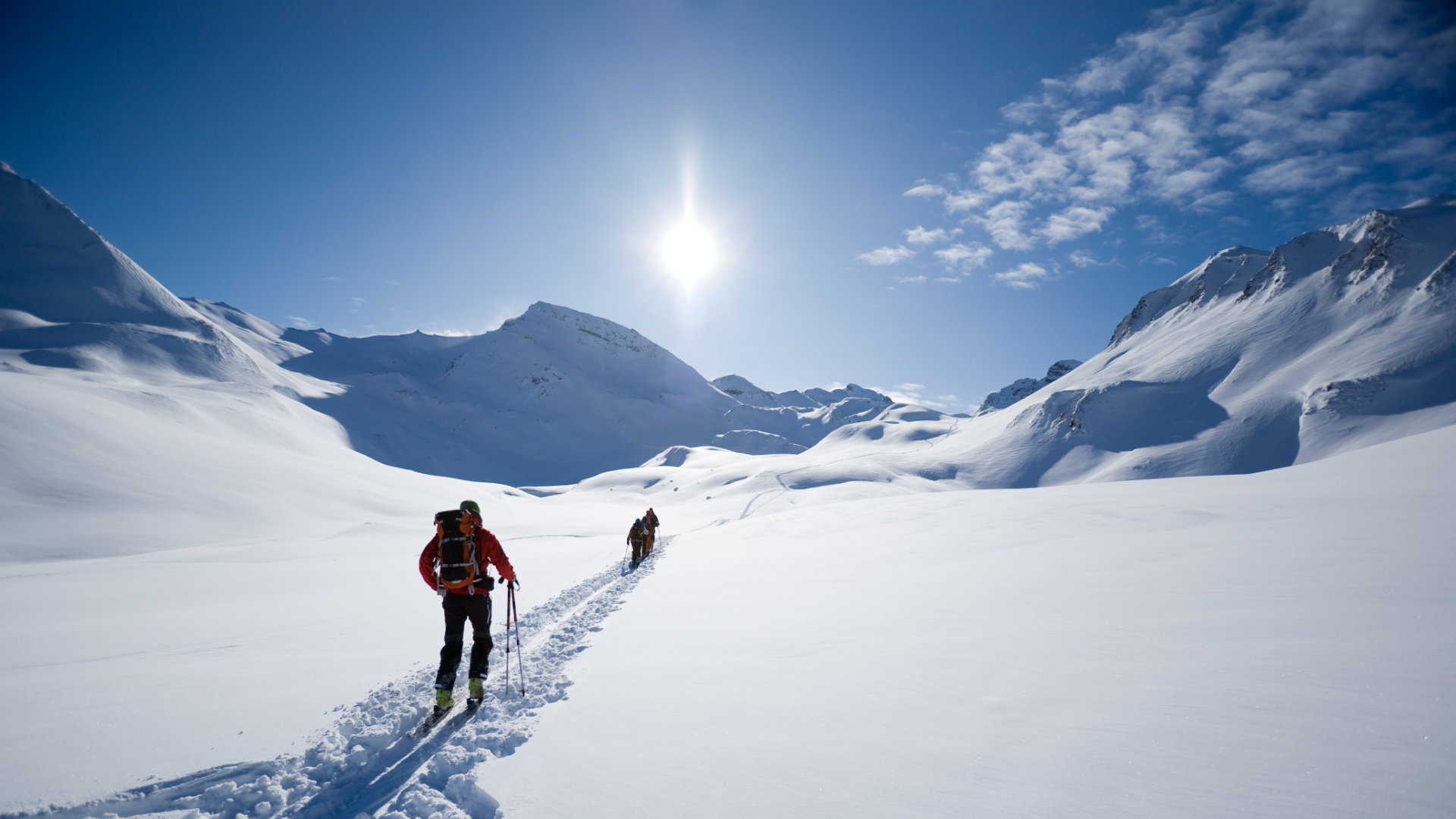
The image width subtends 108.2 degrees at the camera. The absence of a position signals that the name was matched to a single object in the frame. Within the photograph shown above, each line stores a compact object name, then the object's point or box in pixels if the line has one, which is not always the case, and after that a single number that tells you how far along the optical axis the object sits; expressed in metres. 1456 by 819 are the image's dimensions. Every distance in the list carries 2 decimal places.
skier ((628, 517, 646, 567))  16.22
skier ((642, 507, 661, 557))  18.48
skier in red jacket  5.71
